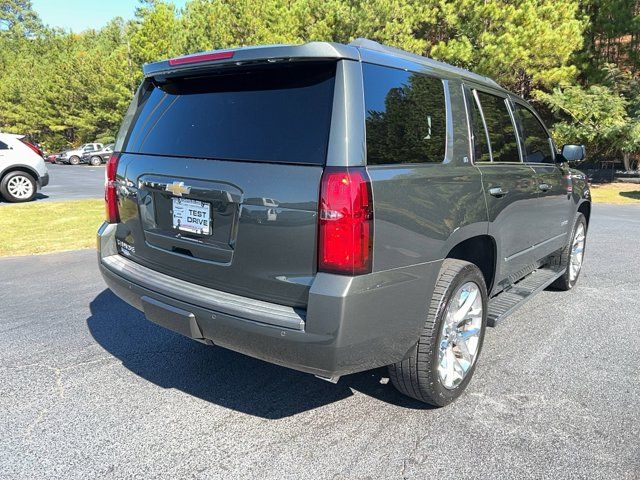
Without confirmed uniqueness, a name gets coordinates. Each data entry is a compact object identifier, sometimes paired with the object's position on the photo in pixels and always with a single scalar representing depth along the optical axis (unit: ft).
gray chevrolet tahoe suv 7.63
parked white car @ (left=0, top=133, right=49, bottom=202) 39.75
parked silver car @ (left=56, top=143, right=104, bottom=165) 125.29
